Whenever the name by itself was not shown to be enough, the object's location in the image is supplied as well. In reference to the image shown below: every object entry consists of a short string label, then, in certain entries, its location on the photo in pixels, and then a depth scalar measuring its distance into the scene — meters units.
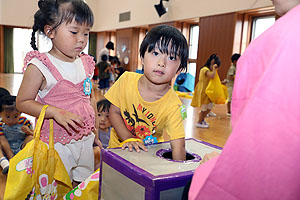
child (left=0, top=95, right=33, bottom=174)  2.01
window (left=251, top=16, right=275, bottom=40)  6.19
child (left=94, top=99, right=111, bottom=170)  2.25
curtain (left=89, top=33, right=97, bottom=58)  13.22
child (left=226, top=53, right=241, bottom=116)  4.87
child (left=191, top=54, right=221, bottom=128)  4.10
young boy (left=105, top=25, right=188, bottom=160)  1.12
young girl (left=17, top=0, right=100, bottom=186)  1.14
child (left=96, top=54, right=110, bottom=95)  7.28
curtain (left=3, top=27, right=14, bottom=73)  12.09
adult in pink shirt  0.47
